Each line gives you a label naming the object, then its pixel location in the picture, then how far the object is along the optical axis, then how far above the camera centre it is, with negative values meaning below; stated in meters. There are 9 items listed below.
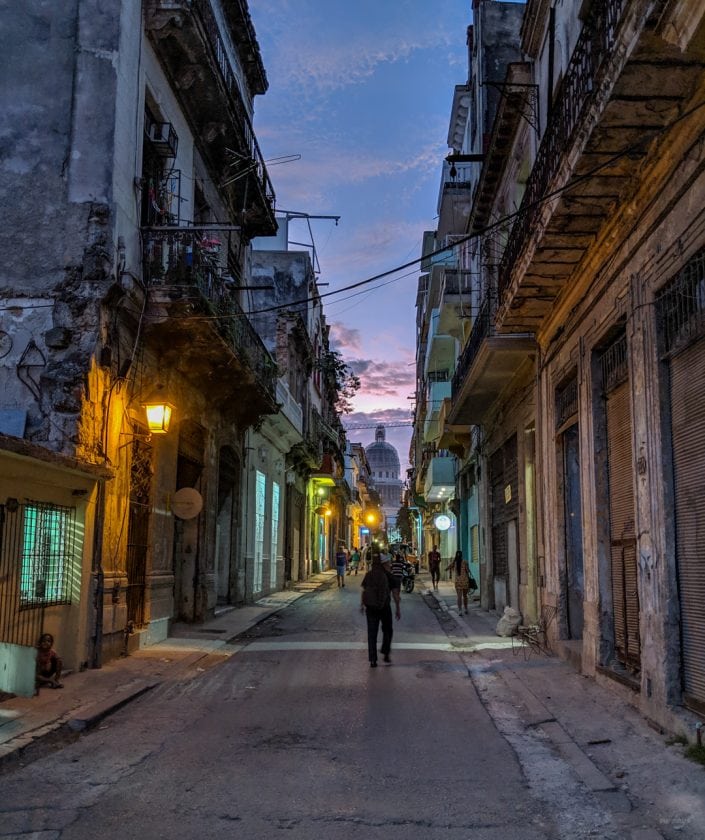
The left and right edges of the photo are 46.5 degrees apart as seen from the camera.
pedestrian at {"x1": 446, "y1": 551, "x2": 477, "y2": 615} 19.62 -0.83
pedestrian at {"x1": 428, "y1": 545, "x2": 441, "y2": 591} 30.72 -0.68
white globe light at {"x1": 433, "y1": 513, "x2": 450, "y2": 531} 31.97 +0.95
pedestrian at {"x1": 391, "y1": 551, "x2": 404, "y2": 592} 26.73 -0.65
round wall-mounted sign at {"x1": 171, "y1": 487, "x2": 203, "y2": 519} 14.53 +0.72
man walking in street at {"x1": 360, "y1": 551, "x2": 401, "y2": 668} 11.97 -0.82
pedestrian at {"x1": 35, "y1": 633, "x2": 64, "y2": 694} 9.16 -1.35
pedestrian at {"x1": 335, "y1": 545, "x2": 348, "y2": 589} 32.75 -0.78
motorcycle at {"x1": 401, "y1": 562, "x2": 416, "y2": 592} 28.86 -1.17
